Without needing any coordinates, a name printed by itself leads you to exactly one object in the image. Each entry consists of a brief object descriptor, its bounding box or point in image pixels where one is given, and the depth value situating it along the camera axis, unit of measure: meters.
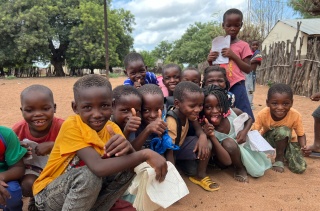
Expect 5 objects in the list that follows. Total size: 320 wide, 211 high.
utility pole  8.37
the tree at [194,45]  44.16
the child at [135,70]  3.35
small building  18.38
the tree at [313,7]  6.38
